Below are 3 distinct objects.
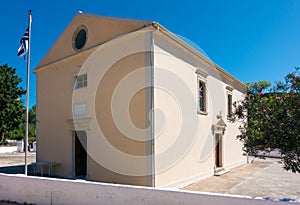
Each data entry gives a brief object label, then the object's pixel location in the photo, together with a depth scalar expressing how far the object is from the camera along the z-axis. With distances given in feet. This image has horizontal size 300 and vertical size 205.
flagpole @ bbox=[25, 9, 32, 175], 35.95
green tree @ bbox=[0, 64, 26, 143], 97.60
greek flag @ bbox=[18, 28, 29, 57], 37.81
